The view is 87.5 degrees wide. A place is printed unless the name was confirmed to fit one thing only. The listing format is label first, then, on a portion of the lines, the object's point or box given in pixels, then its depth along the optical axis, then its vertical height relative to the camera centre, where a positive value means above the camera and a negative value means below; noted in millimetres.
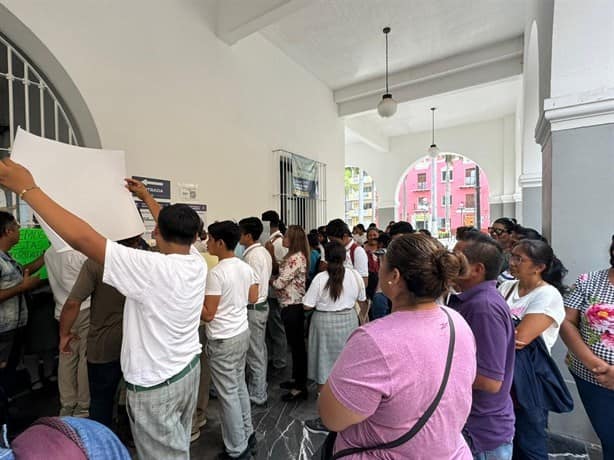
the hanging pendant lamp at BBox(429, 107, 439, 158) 8038 +1787
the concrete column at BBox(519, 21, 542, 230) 4107 +885
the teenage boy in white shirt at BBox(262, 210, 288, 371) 3273 -1075
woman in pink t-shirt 751 -362
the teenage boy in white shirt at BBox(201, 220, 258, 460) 1858 -650
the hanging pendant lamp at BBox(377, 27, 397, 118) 4832 +1739
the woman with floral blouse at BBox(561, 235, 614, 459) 1444 -584
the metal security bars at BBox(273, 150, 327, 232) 5191 +397
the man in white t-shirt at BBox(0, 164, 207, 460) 1149 -426
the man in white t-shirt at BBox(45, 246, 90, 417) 2008 -802
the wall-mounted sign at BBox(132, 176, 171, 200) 3269 +389
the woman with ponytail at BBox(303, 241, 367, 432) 2301 -638
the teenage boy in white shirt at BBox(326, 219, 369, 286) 3248 -283
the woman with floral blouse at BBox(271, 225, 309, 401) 2688 -674
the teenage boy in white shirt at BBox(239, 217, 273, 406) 2453 -785
